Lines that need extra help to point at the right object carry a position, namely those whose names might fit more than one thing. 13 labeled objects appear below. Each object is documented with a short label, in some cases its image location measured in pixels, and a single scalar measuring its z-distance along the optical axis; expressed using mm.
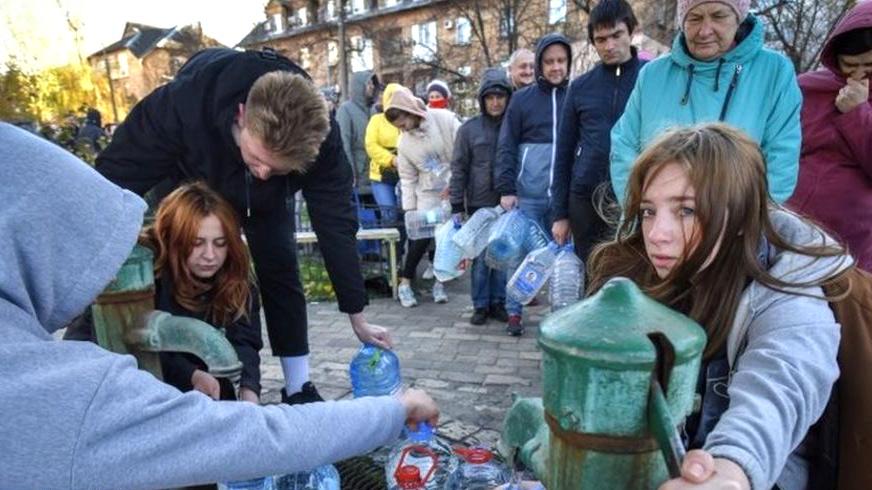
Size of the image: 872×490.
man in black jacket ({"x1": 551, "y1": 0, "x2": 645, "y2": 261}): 3334
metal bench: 5652
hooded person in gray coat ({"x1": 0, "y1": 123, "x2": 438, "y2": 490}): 902
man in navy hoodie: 4066
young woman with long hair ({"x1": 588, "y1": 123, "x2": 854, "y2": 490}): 1158
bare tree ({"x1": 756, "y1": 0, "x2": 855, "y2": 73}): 10367
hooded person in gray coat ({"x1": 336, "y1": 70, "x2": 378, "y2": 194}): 6410
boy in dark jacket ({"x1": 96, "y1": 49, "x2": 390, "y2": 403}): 2172
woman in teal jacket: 2473
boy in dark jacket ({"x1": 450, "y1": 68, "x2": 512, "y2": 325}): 4715
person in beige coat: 5336
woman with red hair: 2359
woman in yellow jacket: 5992
